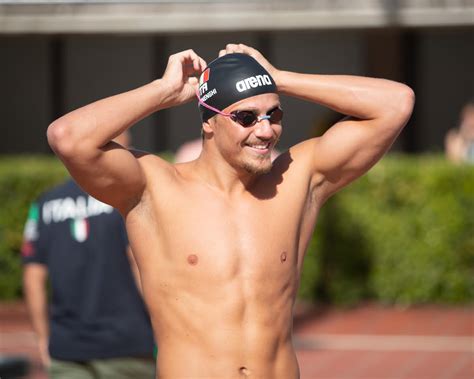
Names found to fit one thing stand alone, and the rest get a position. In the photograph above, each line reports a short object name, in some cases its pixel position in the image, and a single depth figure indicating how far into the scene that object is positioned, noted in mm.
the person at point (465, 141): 24375
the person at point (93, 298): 11281
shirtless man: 8117
